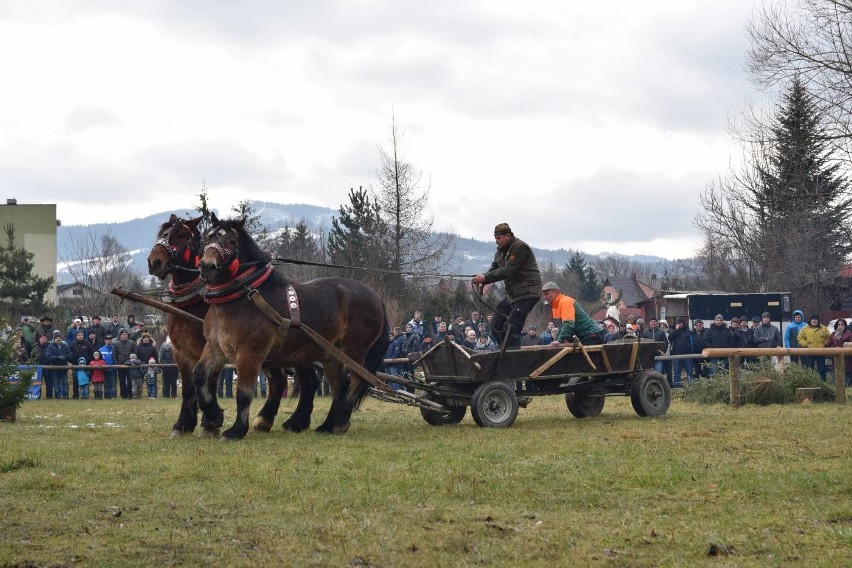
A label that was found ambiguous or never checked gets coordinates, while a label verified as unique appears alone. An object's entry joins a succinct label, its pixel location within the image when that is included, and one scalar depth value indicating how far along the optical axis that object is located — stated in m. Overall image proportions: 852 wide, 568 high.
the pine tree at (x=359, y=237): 39.31
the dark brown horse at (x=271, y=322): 12.33
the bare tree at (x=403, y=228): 39.62
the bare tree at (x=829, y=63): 26.94
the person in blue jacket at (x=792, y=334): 23.83
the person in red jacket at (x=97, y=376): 24.81
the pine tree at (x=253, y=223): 43.09
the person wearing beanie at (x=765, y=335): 24.19
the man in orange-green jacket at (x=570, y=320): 14.20
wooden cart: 13.23
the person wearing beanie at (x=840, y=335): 22.61
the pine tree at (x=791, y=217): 34.06
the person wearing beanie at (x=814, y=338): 23.03
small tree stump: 17.67
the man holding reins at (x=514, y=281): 13.52
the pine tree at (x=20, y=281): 44.34
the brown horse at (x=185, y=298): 12.95
